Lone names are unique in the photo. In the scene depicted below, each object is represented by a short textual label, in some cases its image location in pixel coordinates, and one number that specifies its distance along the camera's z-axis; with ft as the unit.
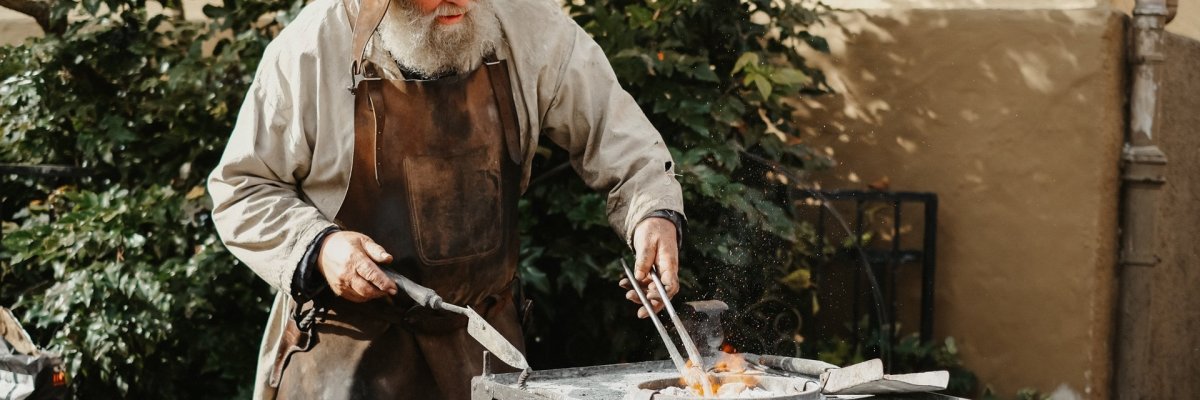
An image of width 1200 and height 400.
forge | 8.58
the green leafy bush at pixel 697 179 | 15.55
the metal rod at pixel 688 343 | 9.14
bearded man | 9.93
